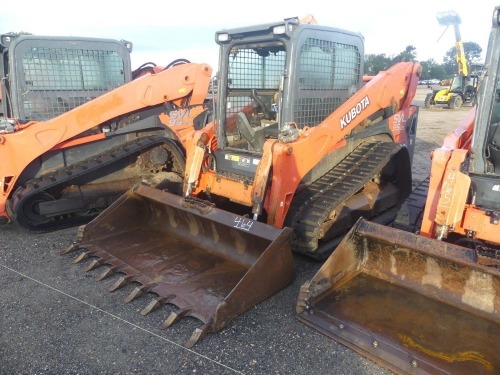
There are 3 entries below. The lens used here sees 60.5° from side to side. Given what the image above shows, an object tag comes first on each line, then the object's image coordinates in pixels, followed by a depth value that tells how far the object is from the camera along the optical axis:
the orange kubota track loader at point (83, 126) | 4.68
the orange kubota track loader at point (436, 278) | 2.62
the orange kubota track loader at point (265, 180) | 3.38
